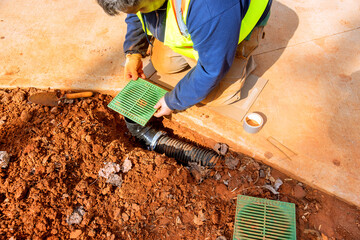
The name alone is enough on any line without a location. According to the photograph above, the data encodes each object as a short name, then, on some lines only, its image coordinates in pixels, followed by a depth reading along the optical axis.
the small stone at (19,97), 2.21
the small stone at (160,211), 1.63
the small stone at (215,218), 1.59
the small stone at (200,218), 1.58
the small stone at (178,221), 1.59
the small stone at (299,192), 1.73
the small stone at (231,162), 1.85
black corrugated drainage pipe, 1.94
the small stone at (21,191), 1.63
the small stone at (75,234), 1.53
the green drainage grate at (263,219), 1.55
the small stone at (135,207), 1.63
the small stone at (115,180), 1.72
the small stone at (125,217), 1.60
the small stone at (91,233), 1.53
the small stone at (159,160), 1.79
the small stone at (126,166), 1.77
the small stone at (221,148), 2.00
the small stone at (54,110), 2.13
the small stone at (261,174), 1.80
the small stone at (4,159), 1.77
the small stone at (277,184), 1.77
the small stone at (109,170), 1.74
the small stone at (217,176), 1.80
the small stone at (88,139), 1.89
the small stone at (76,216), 1.58
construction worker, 1.22
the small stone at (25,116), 2.08
